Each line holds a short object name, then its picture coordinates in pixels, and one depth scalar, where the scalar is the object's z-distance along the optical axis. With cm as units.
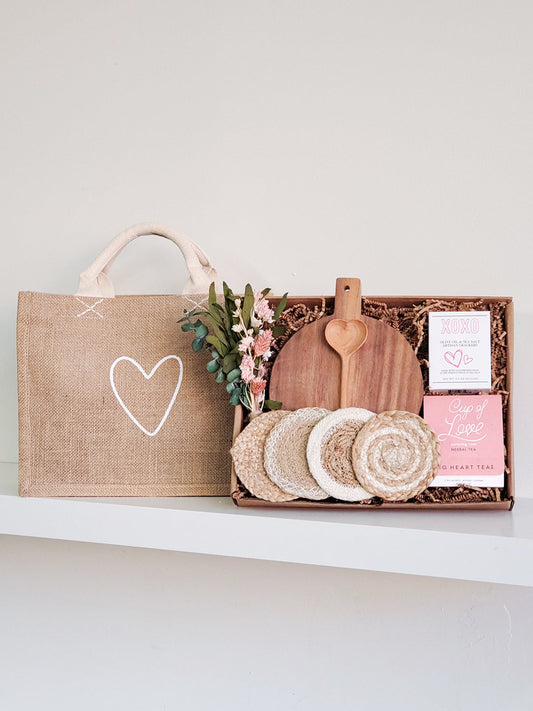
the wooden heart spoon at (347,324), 78
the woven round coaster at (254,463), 74
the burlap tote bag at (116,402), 83
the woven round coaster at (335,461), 72
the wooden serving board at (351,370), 76
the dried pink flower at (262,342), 77
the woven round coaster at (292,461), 73
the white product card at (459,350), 76
